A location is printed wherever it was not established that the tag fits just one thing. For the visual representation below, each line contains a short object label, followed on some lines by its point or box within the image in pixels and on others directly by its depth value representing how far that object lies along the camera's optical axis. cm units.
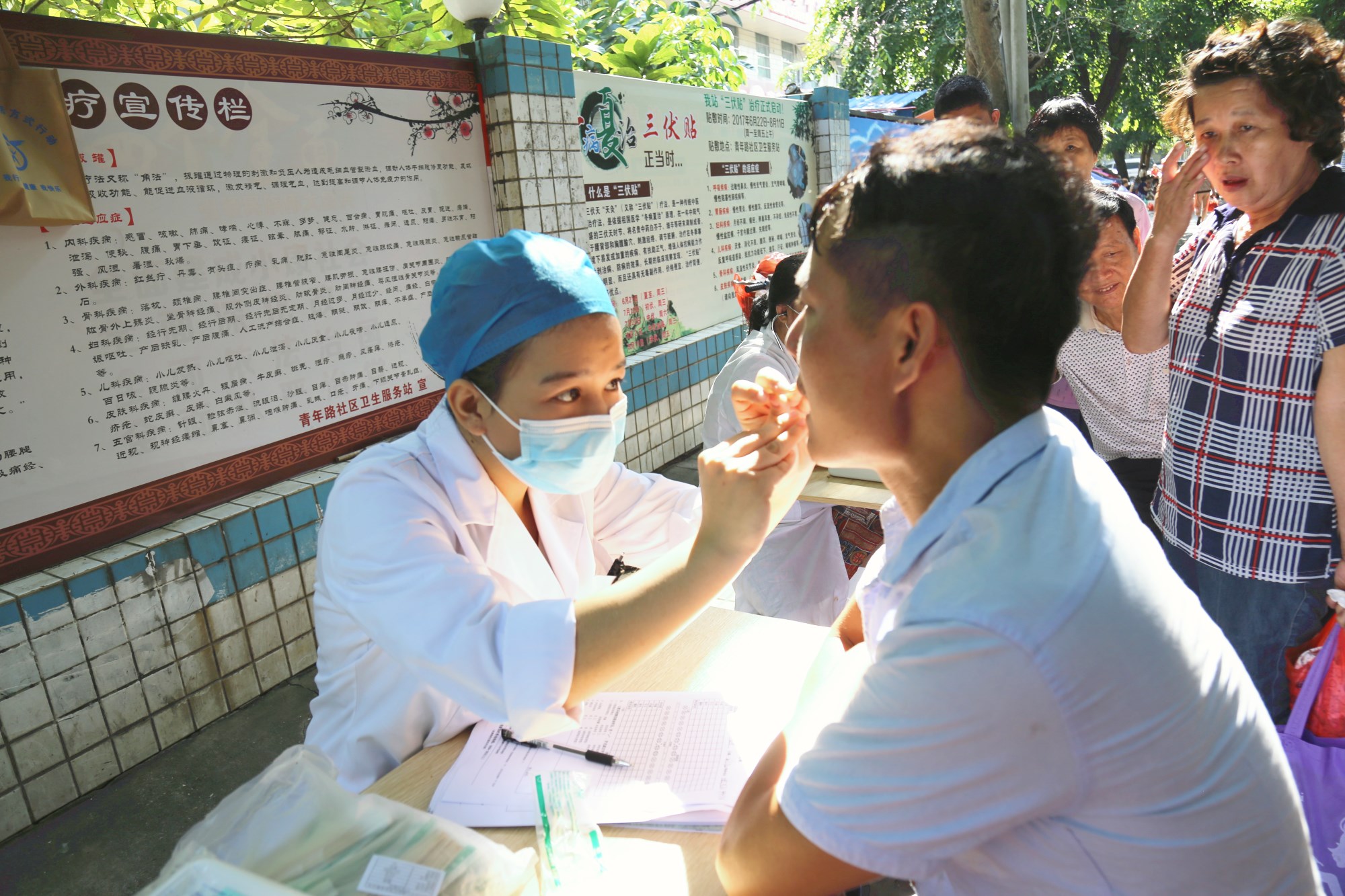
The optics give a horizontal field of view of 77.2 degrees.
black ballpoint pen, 142
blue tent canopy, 1140
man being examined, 87
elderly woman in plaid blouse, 204
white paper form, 132
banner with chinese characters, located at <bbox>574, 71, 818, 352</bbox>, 499
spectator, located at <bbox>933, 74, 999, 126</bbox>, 473
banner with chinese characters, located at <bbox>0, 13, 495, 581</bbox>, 262
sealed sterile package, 120
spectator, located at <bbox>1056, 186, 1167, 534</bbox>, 303
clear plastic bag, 106
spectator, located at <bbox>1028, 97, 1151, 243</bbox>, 400
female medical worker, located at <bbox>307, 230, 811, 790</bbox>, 129
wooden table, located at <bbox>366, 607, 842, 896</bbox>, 122
